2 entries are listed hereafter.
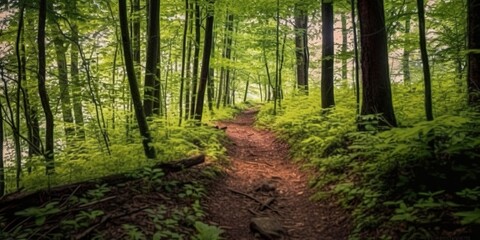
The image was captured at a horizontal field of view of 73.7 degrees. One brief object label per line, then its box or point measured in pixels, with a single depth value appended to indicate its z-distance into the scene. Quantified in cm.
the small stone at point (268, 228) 472
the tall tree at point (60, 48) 621
